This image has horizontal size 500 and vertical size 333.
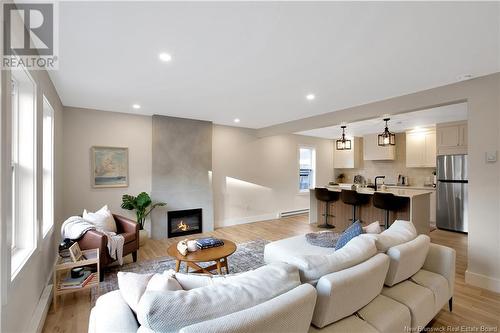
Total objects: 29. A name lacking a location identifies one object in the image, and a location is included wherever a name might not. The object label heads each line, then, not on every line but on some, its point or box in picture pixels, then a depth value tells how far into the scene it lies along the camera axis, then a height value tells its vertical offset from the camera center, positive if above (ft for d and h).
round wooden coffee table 8.40 -3.25
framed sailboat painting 13.91 +0.01
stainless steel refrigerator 16.10 -1.95
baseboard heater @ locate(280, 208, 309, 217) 22.31 -4.54
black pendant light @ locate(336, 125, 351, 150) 16.80 +1.51
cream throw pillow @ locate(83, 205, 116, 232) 10.94 -2.48
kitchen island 13.97 -3.13
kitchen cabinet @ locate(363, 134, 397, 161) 21.58 +1.36
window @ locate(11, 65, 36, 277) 6.73 +0.08
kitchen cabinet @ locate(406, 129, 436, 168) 18.85 +1.30
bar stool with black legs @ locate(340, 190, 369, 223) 15.94 -2.22
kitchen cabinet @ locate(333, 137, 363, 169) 24.63 +0.90
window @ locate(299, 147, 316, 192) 24.24 -0.27
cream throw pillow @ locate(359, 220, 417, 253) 5.96 -1.95
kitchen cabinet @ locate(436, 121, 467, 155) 16.55 +1.92
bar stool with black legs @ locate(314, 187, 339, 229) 17.62 -2.39
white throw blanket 9.68 -2.81
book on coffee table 9.31 -3.08
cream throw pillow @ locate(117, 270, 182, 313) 3.65 -1.90
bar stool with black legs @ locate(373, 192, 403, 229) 13.97 -2.17
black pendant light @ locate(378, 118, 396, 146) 14.70 +1.64
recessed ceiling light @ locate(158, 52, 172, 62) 7.32 +3.44
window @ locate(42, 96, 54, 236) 9.68 -0.02
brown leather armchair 9.40 -3.19
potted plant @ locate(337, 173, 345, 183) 26.58 -1.43
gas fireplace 15.98 -3.91
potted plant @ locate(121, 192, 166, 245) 14.23 -2.27
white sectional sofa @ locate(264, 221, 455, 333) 4.28 -2.64
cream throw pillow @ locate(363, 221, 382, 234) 7.93 -2.18
